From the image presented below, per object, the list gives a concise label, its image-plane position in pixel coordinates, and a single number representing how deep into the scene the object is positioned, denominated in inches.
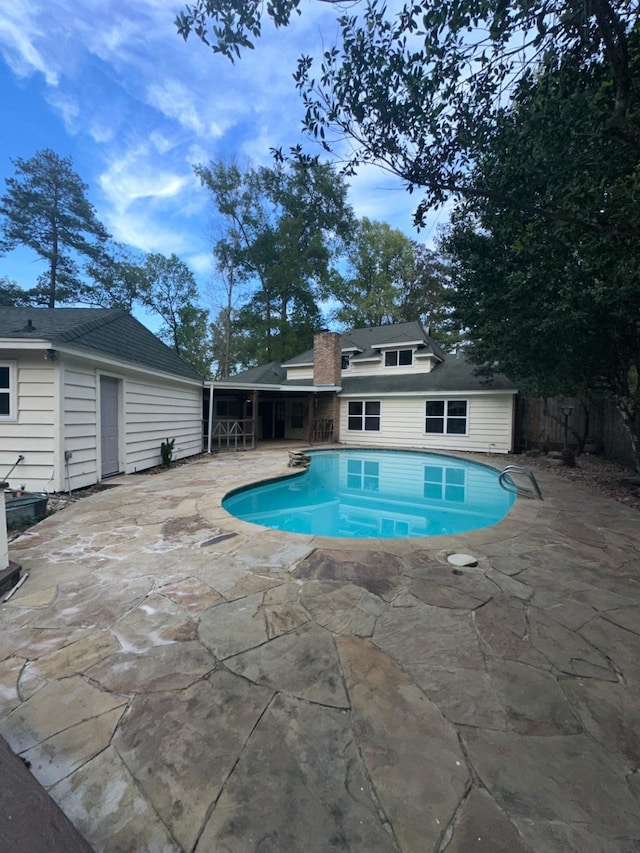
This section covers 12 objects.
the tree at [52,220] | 791.7
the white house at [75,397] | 240.7
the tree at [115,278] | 898.1
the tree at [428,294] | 901.8
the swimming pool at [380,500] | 254.0
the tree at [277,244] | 884.6
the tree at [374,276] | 967.6
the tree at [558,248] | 127.3
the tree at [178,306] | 994.1
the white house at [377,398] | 512.7
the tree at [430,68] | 122.5
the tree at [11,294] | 776.9
